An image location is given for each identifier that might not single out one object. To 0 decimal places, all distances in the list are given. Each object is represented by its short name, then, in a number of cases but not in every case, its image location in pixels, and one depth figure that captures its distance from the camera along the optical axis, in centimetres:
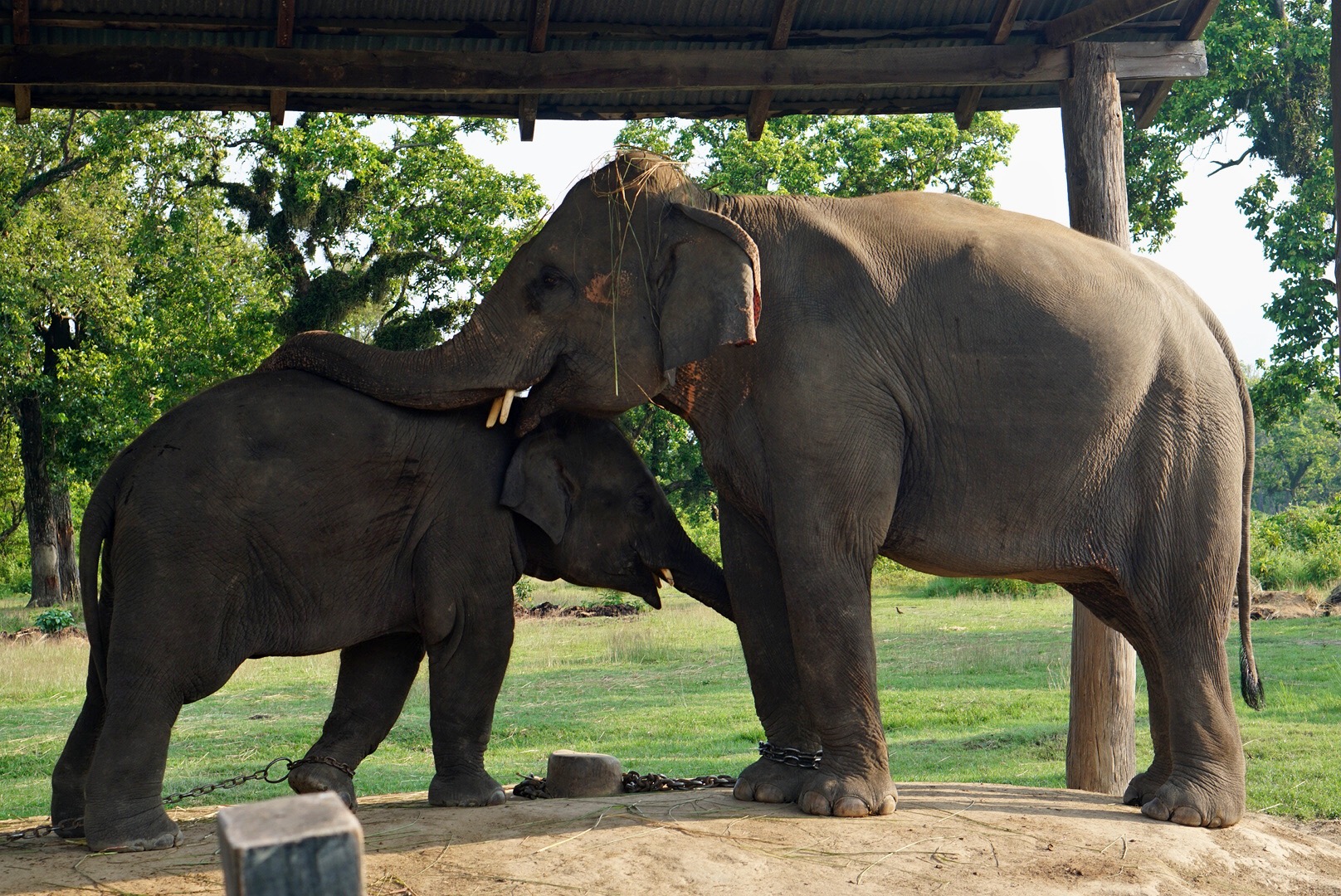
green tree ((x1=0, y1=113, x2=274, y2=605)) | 2733
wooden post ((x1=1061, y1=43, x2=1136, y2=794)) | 719
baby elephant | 580
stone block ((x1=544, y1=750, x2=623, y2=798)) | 666
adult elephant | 569
